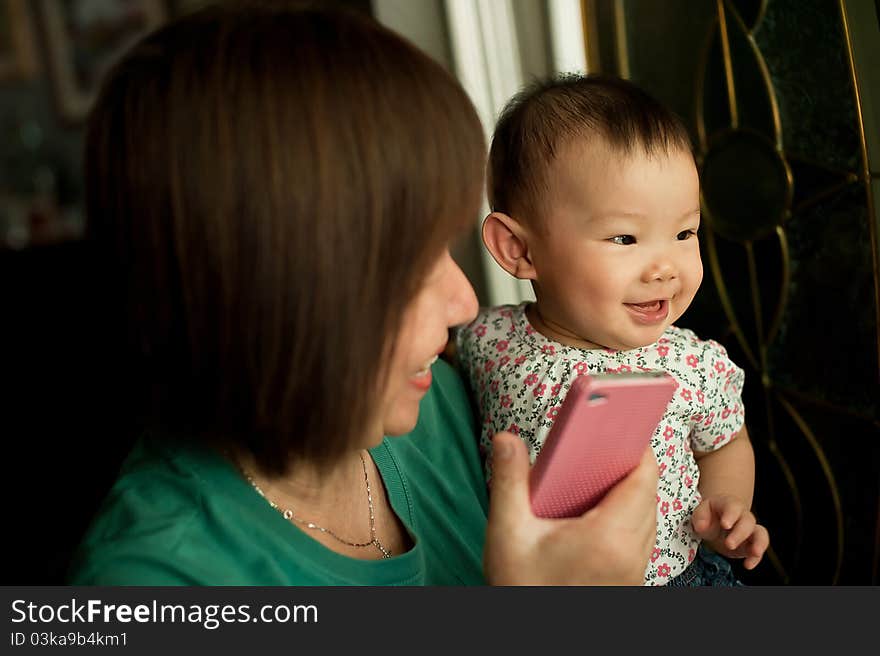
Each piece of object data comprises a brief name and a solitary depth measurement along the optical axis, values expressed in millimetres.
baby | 933
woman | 628
